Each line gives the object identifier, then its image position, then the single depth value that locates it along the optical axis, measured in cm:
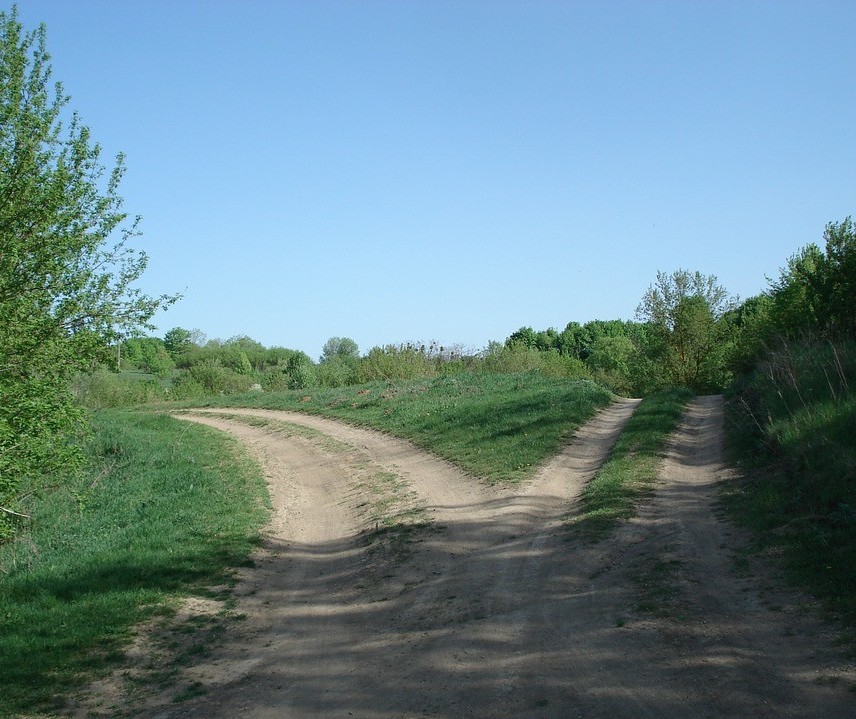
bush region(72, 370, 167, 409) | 4134
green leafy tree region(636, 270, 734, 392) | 3675
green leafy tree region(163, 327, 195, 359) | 9298
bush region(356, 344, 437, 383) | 3975
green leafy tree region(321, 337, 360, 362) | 11295
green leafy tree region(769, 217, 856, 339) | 1736
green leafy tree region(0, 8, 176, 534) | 980
